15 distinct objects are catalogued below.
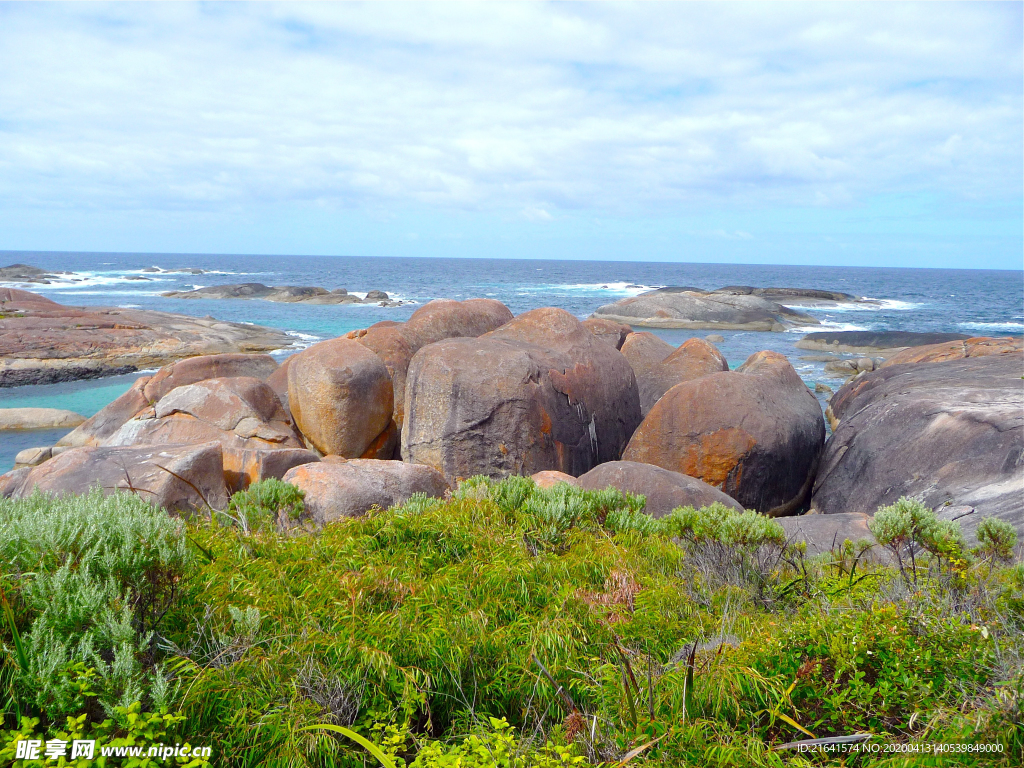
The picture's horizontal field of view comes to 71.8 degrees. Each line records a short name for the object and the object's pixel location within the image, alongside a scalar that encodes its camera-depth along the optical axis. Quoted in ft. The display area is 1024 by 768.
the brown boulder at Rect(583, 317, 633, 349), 54.54
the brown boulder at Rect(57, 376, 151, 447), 46.70
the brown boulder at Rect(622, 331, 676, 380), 51.13
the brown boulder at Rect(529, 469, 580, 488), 29.22
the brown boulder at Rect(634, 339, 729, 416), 48.03
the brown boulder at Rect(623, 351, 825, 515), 35.78
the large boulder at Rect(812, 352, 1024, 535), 29.73
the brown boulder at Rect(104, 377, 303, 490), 38.11
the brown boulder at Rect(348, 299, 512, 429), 42.45
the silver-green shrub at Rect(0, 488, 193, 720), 11.32
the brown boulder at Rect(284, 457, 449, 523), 25.04
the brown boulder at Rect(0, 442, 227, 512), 25.67
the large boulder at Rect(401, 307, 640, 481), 34.30
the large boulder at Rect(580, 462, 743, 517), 27.50
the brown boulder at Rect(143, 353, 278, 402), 46.91
